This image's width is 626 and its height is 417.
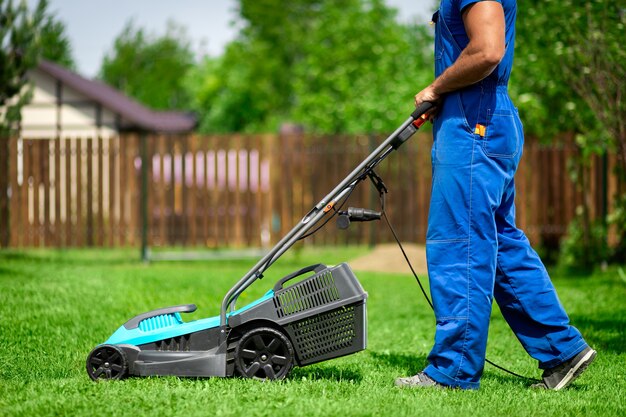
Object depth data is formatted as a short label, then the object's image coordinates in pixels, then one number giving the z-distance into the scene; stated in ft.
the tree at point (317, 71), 97.50
